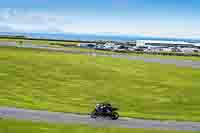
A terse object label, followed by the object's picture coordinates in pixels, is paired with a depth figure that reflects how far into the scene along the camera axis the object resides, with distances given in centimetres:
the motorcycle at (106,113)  3941
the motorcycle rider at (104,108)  3925
